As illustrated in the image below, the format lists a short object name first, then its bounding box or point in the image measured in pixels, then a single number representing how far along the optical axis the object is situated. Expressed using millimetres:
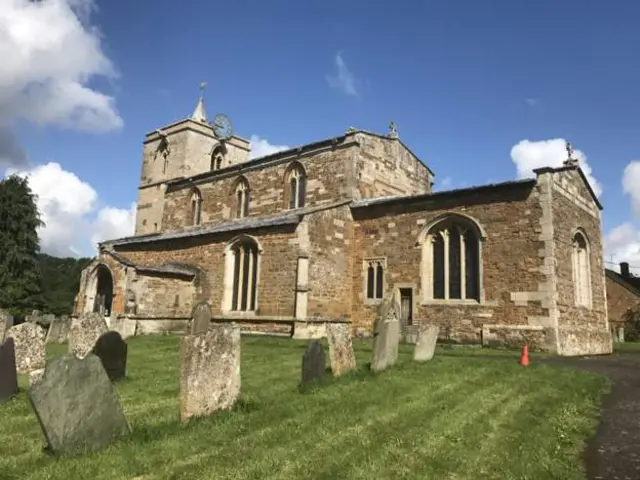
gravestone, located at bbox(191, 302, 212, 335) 14135
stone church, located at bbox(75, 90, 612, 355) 17047
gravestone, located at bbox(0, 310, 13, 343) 12172
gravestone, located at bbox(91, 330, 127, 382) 8805
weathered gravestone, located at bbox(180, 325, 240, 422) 6168
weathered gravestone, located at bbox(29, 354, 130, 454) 5043
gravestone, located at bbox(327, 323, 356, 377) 9250
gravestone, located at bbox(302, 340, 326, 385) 8445
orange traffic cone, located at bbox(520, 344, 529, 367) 11868
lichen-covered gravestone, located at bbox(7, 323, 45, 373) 9414
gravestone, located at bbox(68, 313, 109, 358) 9891
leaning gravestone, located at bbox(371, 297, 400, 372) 9742
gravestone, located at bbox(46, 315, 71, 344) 19203
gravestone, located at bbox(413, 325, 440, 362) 11438
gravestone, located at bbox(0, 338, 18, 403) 7672
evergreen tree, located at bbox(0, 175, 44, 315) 36875
